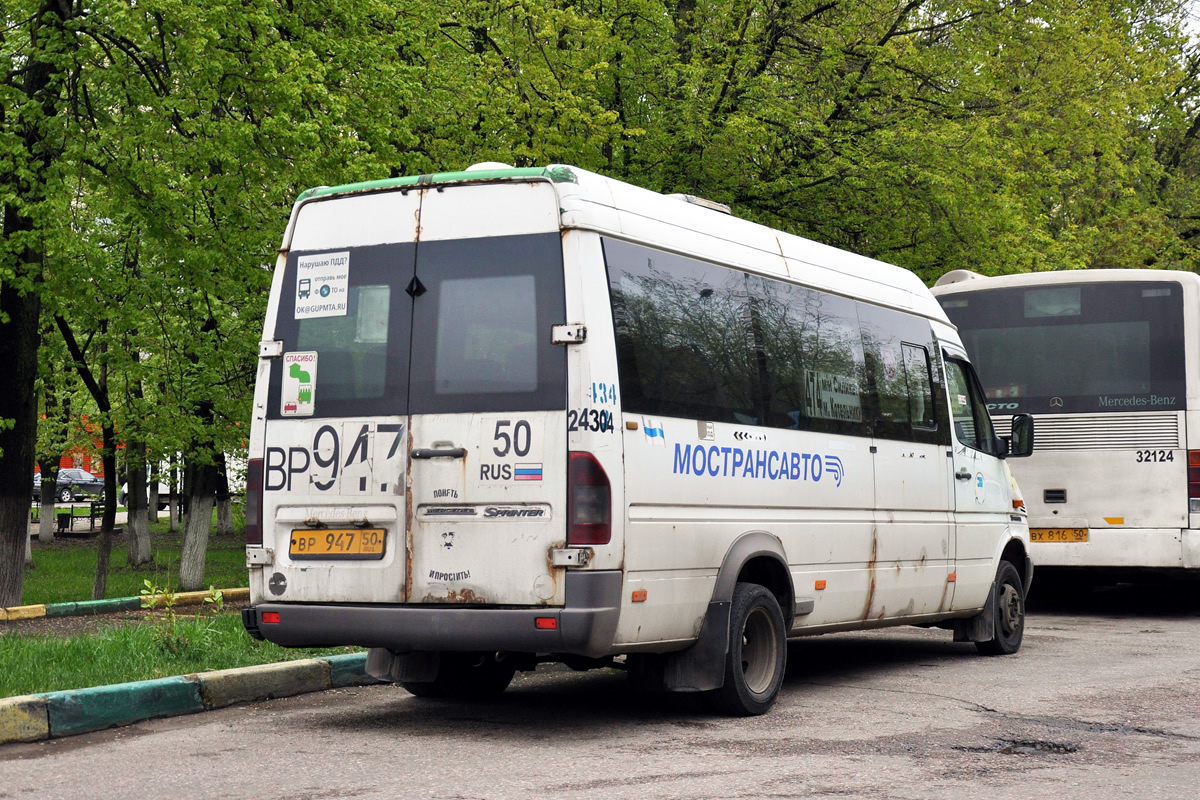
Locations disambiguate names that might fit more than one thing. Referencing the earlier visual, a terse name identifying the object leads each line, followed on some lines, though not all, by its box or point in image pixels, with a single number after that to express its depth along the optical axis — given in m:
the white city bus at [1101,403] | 13.77
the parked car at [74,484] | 65.89
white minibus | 6.80
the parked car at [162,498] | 39.78
